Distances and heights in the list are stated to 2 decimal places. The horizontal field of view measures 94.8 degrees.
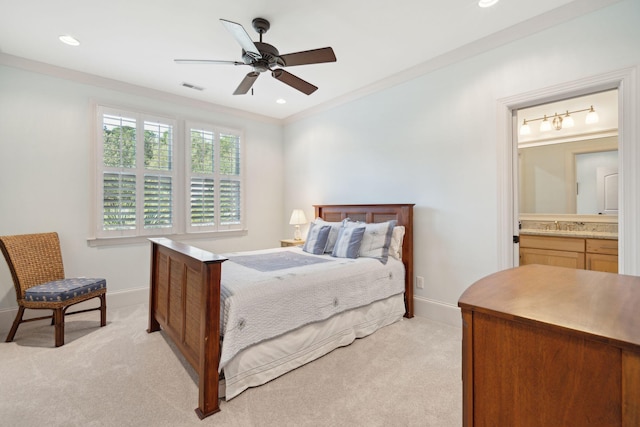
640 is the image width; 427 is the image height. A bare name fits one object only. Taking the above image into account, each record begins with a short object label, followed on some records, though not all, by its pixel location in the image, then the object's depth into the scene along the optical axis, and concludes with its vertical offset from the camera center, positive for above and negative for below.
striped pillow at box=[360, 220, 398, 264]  3.18 -0.27
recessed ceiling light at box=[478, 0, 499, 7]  2.28 +1.67
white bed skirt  1.94 -1.02
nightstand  4.49 -0.42
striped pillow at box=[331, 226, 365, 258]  3.18 -0.30
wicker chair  2.61 -0.66
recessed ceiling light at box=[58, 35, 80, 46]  2.76 +1.68
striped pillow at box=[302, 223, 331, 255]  3.51 -0.29
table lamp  4.61 -0.05
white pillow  3.23 -0.28
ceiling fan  2.15 +1.26
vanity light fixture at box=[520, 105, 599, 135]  3.67 +1.26
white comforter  1.92 -0.62
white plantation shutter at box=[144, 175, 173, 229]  3.91 +0.19
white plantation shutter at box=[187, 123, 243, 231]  4.32 +0.56
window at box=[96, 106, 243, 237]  3.66 +0.54
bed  1.80 -0.78
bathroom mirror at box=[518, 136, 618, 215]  3.63 +0.51
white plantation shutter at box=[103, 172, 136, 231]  3.64 +0.18
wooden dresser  0.69 -0.37
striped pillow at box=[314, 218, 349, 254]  3.55 -0.26
